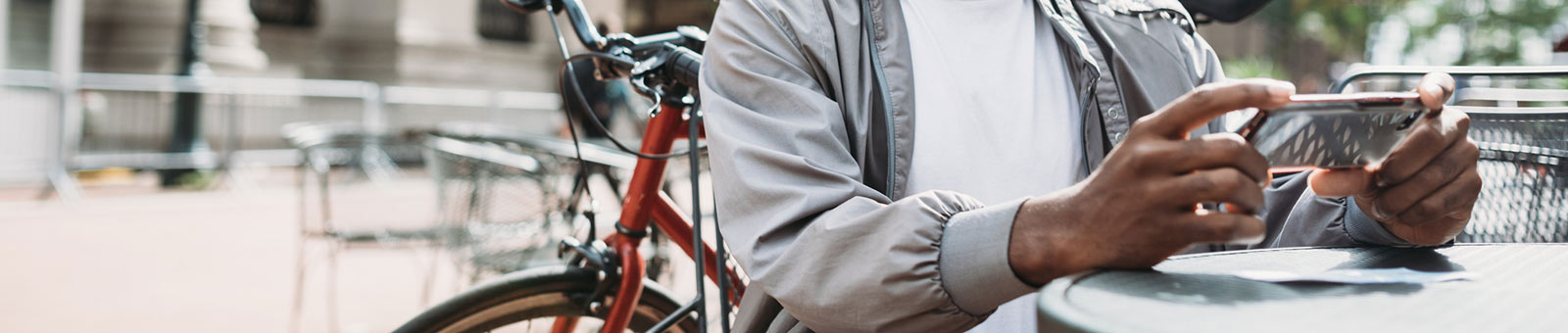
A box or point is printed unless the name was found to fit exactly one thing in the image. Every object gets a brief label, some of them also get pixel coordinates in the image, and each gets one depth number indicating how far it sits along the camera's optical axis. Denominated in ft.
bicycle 6.21
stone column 43.45
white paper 3.21
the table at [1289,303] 2.65
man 3.19
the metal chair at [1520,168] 6.45
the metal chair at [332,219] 13.65
